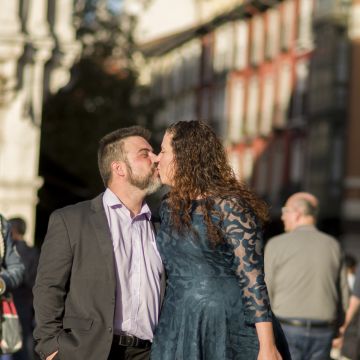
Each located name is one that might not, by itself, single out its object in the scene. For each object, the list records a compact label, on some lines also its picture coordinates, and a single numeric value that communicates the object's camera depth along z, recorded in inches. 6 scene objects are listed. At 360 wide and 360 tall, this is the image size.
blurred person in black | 549.3
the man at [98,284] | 271.4
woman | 258.4
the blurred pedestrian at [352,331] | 476.1
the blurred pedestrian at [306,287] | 448.8
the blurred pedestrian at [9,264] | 361.7
